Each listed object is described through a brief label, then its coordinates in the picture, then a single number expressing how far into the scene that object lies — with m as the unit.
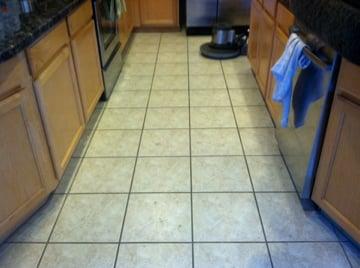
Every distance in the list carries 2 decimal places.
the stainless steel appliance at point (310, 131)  1.34
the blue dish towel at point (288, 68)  1.52
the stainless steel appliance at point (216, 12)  3.78
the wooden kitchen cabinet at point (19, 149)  1.33
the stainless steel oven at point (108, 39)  2.45
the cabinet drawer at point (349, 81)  1.21
